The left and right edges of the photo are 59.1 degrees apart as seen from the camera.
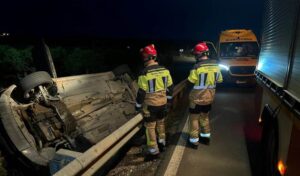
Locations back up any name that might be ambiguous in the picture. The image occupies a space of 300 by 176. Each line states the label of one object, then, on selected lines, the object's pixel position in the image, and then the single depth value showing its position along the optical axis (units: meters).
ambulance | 10.74
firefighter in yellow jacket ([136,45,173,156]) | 4.72
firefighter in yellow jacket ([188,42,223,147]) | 4.96
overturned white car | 3.97
